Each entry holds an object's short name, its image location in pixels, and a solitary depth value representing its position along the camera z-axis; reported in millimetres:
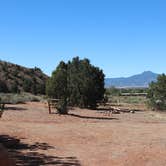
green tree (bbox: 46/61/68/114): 25061
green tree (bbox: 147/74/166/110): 31532
